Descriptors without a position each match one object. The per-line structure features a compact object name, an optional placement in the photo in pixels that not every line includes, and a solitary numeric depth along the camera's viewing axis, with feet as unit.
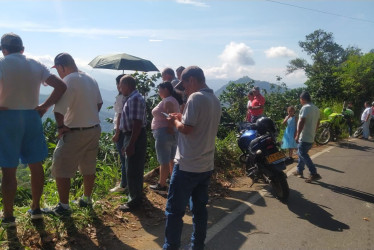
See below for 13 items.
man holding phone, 10.20
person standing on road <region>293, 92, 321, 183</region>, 20.67
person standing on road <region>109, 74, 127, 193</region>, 16.72
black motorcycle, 16.93
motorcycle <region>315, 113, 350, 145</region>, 36.19
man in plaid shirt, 13.61
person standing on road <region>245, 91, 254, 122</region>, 29.45
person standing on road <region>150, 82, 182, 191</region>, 15.29
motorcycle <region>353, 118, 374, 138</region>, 43.65
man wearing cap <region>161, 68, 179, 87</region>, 18.70
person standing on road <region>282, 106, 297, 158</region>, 25.25
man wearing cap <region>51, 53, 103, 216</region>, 12.42
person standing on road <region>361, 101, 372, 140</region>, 41.48
